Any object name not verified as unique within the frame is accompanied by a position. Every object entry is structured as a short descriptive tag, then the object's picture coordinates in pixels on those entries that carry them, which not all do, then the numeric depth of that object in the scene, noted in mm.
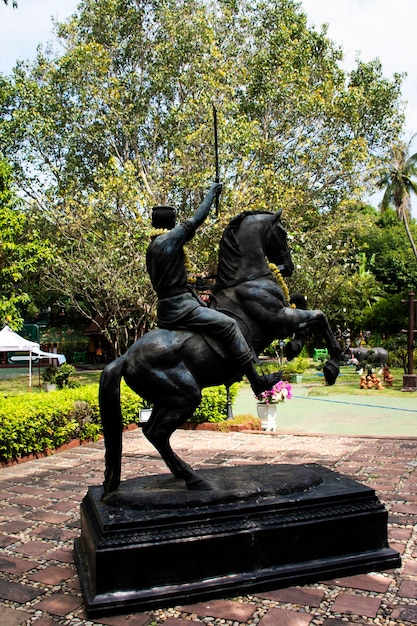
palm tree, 35656
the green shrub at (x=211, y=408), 10727
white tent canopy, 18453
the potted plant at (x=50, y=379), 16562
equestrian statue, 4336
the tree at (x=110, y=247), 14961
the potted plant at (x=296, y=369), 19578
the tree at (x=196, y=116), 16188
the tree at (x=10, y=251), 13000
